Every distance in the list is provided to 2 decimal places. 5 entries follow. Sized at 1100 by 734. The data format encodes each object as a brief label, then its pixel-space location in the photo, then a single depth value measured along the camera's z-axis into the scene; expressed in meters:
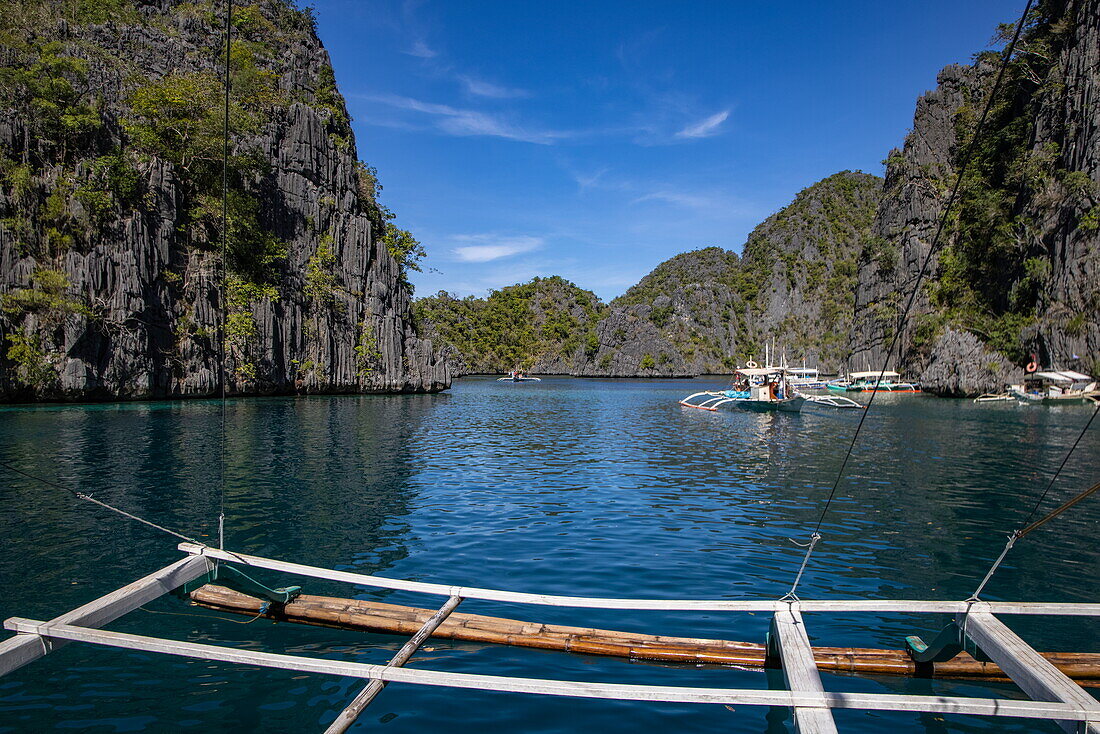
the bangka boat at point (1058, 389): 51.12
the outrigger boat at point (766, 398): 46.88
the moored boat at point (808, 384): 86.72
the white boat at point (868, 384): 77.38
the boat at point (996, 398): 56.22
